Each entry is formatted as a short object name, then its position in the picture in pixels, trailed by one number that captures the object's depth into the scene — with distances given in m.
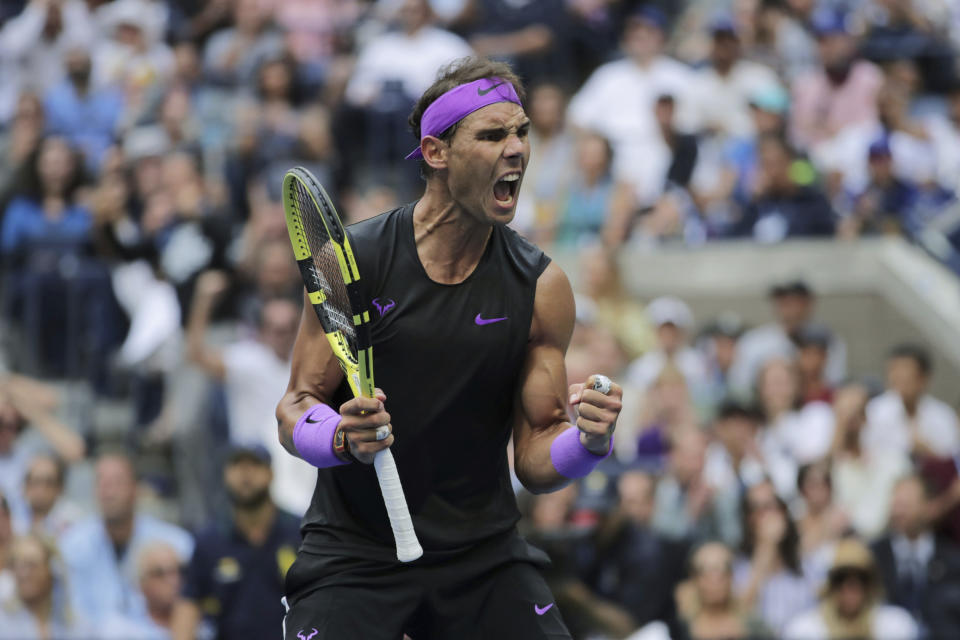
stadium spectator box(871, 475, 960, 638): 17.30
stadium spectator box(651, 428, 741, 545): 17.86
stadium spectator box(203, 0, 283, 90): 25.33
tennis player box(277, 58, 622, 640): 9.45
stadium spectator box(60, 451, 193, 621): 17.33
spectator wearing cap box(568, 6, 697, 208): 23.80
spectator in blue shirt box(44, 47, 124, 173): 24.70
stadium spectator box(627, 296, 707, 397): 20.44
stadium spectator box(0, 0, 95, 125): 26.06
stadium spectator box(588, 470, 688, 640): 16.80
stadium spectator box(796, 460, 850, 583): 17.52
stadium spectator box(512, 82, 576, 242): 23.48
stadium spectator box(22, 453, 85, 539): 17.62
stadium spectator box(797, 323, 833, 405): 20.02
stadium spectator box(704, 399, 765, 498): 18.59
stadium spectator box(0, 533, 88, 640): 16.45
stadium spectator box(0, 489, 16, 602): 16.66
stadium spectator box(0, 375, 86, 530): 19.08
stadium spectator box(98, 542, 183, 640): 16.50
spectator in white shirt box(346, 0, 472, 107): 24.33
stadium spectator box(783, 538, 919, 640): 16.55
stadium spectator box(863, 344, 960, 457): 19.36
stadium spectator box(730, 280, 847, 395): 20.66
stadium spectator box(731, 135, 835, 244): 22.64
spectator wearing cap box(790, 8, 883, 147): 24.44
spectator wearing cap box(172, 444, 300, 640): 15.59
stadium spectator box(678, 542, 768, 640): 16.31
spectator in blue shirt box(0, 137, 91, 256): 22.20
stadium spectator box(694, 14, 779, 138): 24.23
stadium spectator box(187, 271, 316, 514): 18.94
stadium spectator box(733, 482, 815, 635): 17.25
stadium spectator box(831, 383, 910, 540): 18.61
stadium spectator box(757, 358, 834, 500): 19.12
